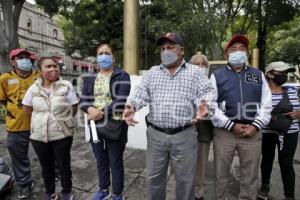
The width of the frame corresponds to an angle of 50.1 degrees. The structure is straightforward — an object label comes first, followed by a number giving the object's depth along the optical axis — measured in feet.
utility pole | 21.08
